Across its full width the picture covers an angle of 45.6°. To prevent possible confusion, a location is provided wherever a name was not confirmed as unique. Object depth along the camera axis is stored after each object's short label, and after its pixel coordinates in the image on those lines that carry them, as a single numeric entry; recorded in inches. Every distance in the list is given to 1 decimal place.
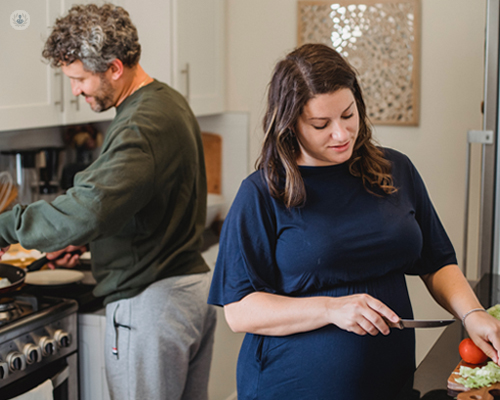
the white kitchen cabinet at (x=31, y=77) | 73.1
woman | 47.6
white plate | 78.1
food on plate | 67.7
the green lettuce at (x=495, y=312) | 51.7
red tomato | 45.8
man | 63.1
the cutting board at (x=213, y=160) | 125.7
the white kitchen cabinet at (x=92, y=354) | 74.6
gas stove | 62.5
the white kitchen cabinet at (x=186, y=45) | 100.5
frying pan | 65.7
